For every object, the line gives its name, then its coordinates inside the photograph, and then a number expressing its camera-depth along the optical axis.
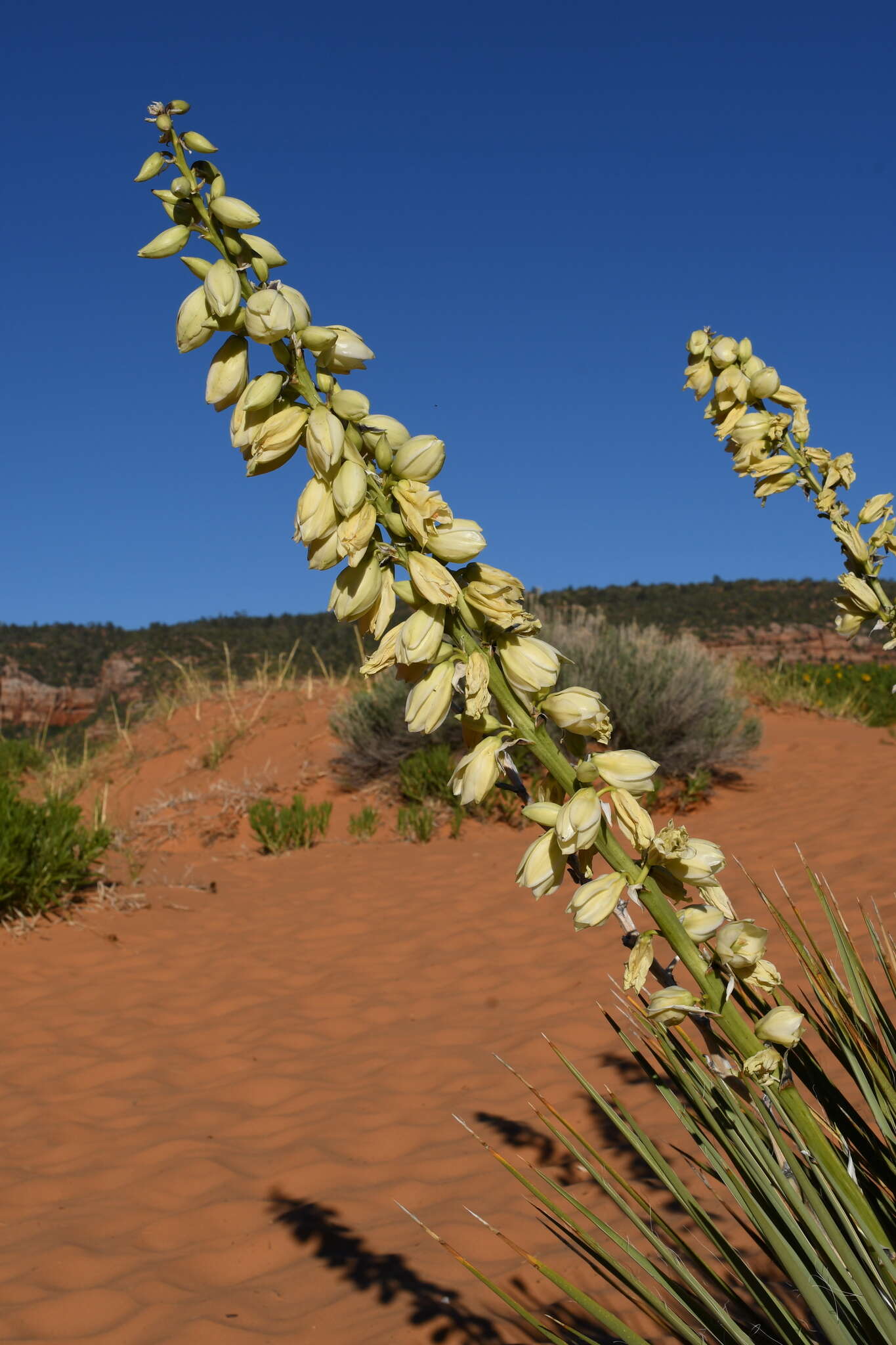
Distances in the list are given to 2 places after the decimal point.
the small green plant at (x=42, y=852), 5.38
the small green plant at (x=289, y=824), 7.52
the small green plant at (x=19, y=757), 10.48
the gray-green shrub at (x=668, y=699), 8.28
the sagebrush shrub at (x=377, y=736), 8.66
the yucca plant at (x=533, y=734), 0.93
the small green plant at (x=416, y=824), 7.40
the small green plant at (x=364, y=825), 7.62
